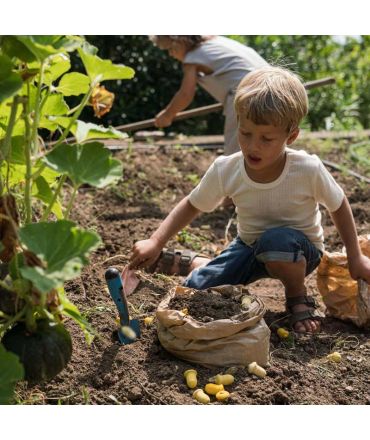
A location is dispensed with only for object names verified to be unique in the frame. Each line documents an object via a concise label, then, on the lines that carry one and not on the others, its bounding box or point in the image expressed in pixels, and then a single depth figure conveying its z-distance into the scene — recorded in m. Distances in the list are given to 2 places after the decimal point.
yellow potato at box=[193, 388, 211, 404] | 2.58
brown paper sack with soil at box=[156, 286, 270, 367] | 2.79
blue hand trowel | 2.93
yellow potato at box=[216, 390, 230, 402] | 2.60
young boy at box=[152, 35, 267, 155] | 5.32
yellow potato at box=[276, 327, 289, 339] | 3.24
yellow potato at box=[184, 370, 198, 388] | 2.68
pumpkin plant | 2.07
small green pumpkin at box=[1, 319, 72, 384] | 2.35
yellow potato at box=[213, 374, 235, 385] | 2.69
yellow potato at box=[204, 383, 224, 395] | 2.63
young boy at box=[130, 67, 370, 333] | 3.19
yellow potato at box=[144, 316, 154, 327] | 3.15
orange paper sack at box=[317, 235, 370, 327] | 3.39
